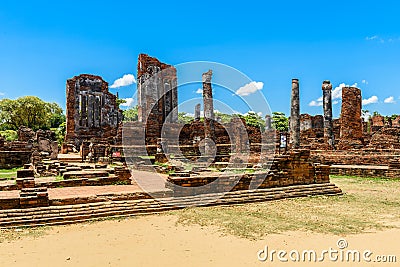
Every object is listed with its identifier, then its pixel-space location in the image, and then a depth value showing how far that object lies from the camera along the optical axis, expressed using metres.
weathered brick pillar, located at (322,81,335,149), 20.34
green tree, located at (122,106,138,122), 63.18
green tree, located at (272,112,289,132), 53.32
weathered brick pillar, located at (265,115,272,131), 35.70
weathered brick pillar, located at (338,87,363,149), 20.41
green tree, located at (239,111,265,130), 55.31
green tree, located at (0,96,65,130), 46.72
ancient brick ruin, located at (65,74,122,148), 33.12
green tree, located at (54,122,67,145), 40.75
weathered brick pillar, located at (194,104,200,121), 37.88
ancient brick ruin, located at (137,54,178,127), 27.83
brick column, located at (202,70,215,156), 21.89
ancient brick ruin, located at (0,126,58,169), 15.81
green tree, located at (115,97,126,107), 50.66
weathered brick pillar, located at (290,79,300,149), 18.80
